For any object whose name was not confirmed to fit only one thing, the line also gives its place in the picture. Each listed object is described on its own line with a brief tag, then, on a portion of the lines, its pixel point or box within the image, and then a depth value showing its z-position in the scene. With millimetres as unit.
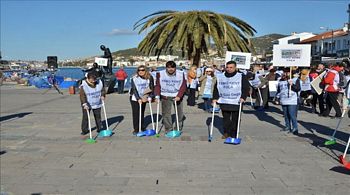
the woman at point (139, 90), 8422
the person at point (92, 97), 8328
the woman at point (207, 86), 12055
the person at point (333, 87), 10688
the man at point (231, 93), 7547
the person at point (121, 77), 20453
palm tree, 14805
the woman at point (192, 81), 13211
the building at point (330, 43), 64875
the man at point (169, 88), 8305
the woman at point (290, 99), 8266
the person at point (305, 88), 10864
